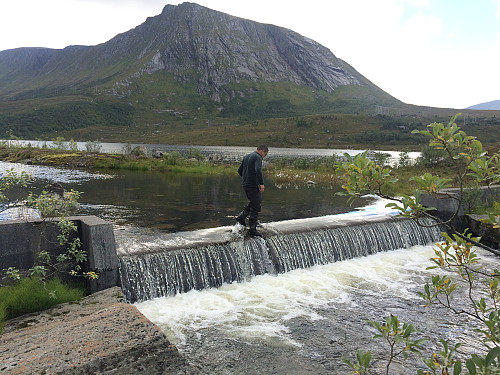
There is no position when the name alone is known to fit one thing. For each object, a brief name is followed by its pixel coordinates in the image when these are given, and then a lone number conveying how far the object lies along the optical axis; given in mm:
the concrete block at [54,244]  7605
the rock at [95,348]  4348
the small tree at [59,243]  7742
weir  9570
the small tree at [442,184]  2641
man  10883
